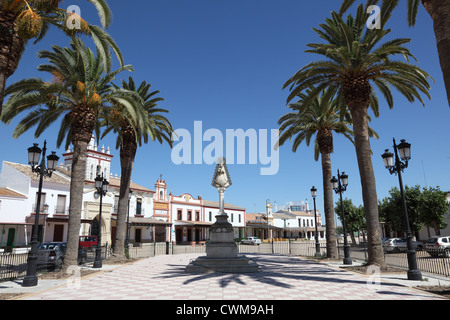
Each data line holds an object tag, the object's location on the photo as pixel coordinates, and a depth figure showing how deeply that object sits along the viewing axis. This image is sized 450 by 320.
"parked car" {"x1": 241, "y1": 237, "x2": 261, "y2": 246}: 44.89
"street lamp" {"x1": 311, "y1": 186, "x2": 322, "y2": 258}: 21.86
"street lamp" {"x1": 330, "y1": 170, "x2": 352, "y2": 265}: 15.86
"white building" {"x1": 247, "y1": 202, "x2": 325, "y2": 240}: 61.00
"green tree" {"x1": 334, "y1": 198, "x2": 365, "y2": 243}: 42.19
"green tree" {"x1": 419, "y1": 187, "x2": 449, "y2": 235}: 27.20
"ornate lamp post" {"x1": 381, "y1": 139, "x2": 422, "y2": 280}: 10.53
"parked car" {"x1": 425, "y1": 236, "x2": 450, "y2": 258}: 21.07
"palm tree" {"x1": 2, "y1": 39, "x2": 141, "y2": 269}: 12.62
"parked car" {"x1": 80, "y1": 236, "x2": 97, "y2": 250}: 27.64
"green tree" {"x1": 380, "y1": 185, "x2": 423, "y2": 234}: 29.19
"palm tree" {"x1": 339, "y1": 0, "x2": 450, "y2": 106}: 7.55
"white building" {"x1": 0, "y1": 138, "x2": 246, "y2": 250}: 28.61
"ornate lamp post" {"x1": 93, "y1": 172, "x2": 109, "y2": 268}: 14.89
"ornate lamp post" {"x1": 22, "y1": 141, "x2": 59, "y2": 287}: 10.04
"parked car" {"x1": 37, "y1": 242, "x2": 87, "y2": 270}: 13.65
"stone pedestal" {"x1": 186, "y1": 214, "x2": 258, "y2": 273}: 13.01
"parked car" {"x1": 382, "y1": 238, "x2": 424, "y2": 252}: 24.76
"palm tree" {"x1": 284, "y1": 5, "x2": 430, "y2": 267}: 12.66
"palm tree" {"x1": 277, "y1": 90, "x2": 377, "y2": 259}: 18.78
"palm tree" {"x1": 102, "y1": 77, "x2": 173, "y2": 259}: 17.98
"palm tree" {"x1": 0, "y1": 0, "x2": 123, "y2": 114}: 7.48
